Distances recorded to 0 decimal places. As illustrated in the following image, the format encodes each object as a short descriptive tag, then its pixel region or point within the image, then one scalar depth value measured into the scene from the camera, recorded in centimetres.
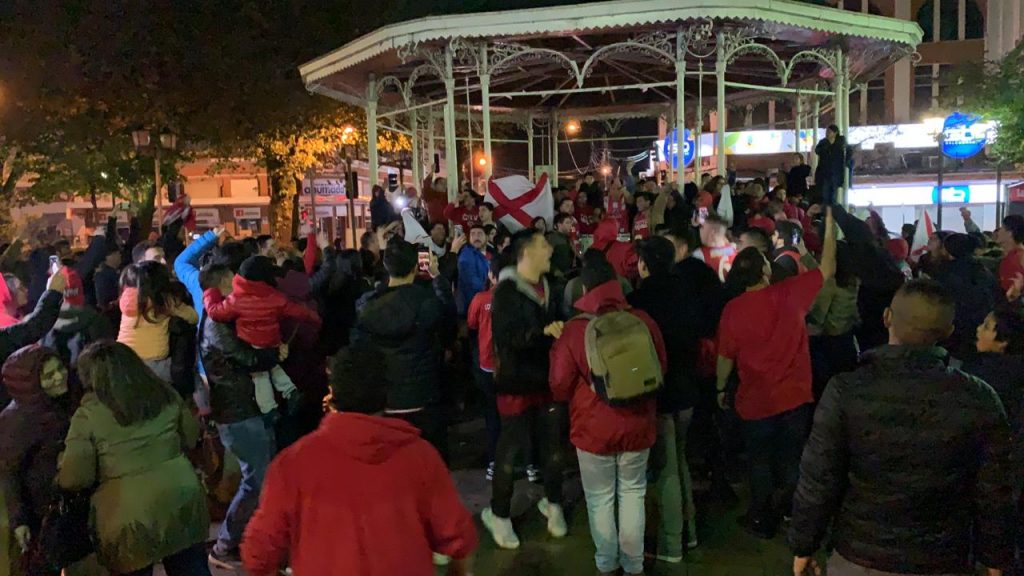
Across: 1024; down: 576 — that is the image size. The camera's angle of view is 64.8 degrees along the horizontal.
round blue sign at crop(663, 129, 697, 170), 3040
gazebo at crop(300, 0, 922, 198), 995
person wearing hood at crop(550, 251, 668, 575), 445
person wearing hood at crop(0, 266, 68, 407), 512
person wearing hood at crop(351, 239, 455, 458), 500
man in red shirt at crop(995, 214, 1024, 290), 657
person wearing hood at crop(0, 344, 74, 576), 395
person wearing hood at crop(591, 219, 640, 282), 694
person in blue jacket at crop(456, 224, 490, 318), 736
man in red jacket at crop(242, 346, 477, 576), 249
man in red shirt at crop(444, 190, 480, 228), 1071
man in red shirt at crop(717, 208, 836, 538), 505
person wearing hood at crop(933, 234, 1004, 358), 573
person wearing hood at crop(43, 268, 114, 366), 550
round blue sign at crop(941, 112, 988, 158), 2477
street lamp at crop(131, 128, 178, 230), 1802
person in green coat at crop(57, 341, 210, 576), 349
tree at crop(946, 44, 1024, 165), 2433
